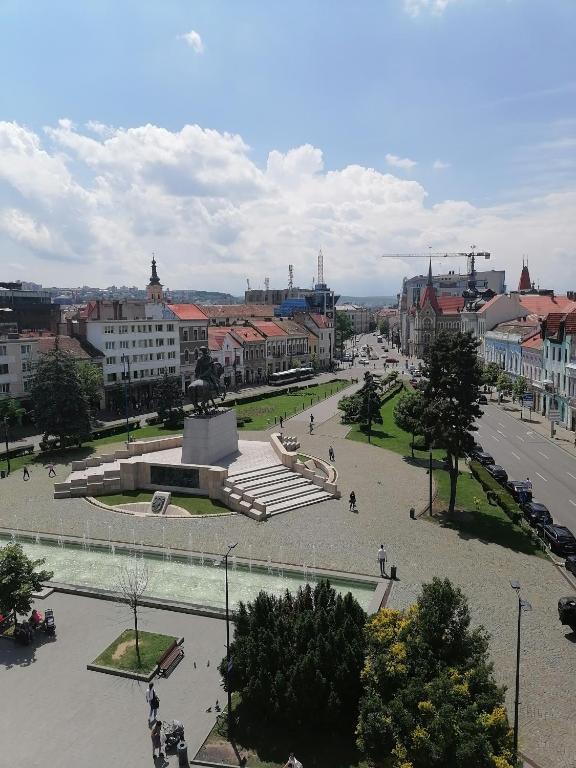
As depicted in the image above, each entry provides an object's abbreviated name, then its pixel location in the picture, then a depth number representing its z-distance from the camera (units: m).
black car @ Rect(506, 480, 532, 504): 38.09
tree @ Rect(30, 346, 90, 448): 51.09
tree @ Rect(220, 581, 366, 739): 16.98
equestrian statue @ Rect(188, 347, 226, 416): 41.88
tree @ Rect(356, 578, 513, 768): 13.94
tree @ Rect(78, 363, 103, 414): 57.84
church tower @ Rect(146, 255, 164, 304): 108.94
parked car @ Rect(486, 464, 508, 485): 43.03
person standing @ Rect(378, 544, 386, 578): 26.78
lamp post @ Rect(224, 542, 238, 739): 17.11
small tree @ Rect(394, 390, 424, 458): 52.32
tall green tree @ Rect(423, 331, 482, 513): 34.44
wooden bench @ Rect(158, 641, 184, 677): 20.14
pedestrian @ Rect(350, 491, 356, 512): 35.66
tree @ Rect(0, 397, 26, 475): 57.16
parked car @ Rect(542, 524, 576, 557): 30.06
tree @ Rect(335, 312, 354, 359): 162.38
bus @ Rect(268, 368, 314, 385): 101.75
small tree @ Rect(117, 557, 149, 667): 21.52
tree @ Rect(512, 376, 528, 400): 75.31
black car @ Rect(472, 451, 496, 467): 47.44
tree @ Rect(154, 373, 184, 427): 62.50
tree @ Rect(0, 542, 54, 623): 21.97
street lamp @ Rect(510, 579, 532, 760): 15.38
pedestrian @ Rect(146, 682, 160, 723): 17.36
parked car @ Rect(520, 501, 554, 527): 33.92
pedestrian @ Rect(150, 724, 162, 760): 16.50
